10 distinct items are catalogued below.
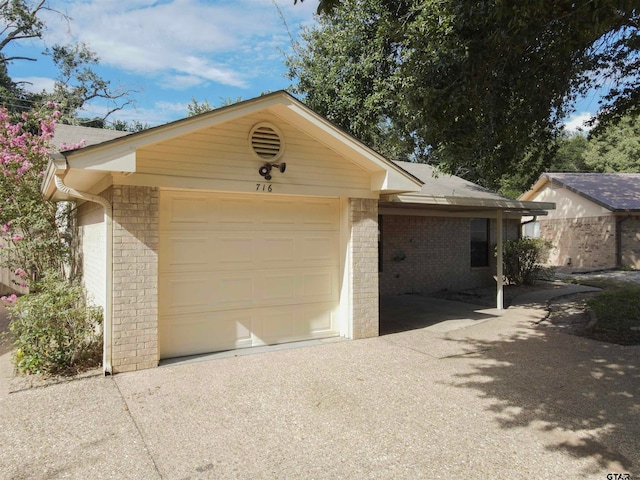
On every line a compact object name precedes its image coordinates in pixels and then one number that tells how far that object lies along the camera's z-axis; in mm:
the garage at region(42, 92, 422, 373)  5512
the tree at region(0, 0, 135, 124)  25266
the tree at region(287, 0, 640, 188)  5543
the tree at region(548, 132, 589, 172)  38406
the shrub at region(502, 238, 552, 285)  14758
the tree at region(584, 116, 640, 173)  31891
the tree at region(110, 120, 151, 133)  27184
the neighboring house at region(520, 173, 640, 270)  20188
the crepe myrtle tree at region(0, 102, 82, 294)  8406
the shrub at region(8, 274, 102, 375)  5414
